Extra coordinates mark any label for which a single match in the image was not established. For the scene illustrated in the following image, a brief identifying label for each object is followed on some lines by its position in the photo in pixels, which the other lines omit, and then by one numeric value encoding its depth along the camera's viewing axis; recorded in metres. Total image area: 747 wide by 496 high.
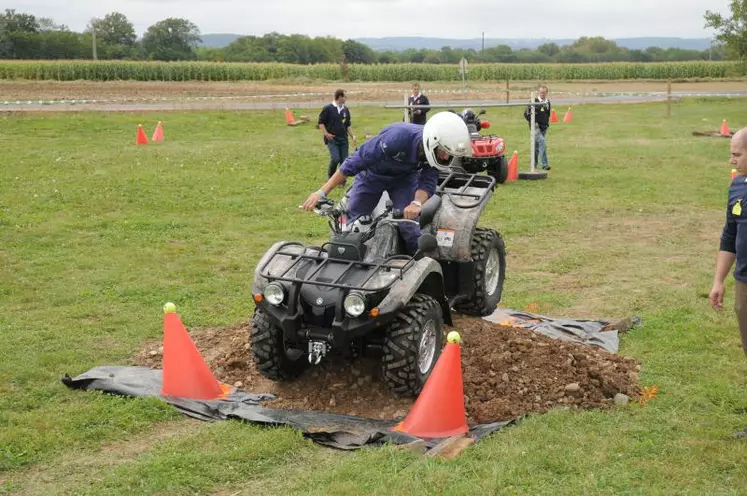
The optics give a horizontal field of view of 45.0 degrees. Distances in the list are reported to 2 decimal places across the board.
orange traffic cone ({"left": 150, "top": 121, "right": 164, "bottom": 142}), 24.94
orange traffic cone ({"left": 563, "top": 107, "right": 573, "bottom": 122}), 32.56
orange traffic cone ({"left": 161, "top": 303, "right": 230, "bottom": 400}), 6.91
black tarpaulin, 6.14
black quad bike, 6.46
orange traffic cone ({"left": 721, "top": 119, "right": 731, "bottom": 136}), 27.48
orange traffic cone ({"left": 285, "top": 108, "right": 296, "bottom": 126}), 30.06
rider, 7.16
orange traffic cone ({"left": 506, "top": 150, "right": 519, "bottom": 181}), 18.69
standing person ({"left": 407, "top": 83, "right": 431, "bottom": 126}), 19.80
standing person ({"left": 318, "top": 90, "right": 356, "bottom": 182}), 17.47
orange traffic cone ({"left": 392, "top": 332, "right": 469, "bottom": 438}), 6.21
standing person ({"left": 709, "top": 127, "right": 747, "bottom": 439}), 5.85
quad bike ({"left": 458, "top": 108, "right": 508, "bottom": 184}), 15.33
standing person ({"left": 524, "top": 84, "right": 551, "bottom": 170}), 19.70
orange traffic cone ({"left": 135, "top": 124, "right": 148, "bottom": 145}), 23.89
